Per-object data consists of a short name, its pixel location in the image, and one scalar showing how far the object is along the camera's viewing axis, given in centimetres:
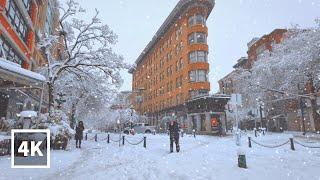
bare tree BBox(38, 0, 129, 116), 1558
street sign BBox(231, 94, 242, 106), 1046
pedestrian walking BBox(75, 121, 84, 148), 1294
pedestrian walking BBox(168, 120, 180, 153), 1022
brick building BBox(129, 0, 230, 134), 3100
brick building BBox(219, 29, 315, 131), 2920
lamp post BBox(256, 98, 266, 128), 3050
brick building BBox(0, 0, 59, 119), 955
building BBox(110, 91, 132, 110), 5978
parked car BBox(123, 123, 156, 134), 3000
